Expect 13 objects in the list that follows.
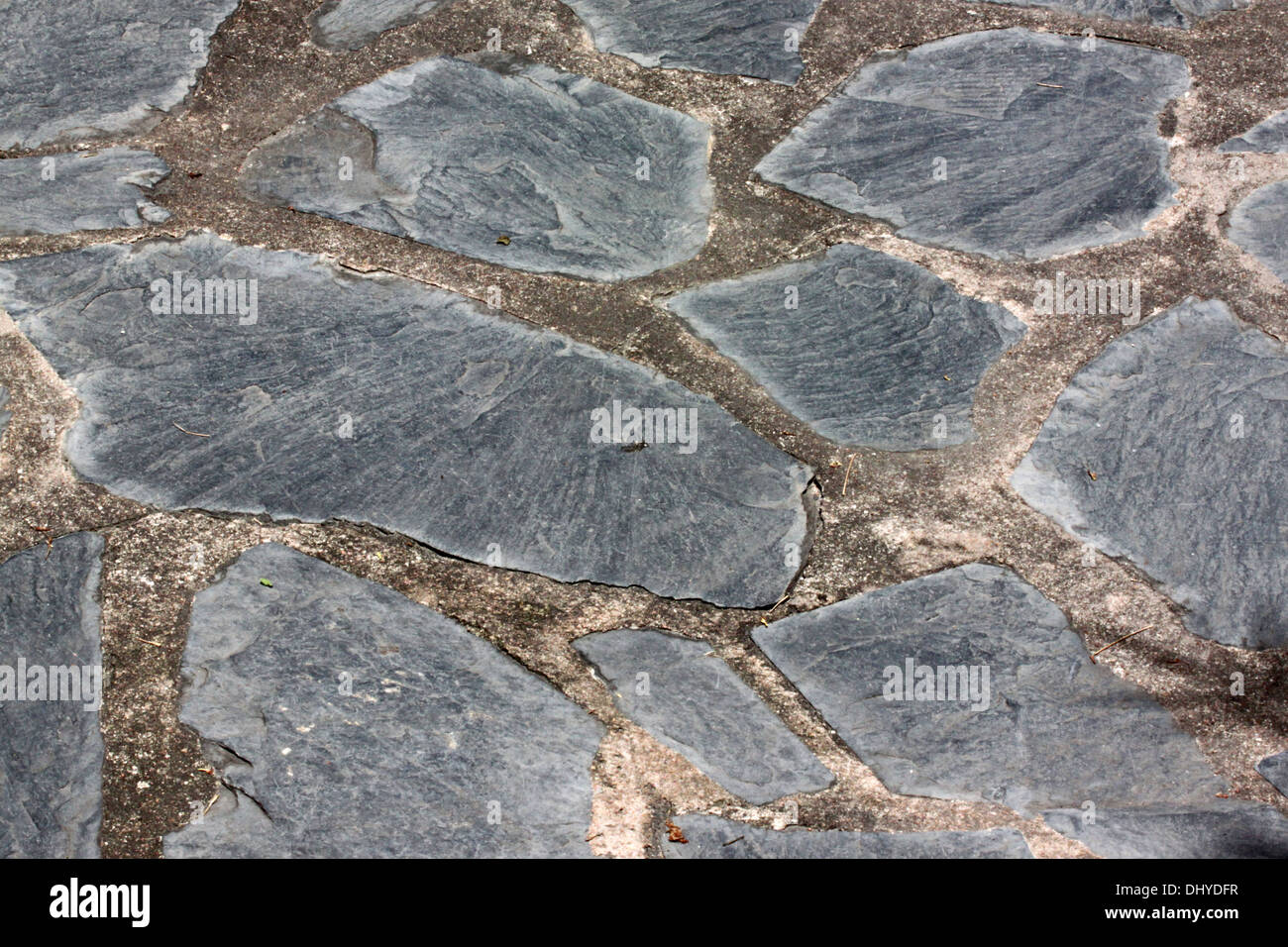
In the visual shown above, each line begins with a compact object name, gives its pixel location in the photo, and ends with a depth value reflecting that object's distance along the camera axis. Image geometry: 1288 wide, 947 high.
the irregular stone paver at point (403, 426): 2.25
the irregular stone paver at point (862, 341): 2.48
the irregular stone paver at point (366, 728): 1.89
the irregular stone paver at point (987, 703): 1.99
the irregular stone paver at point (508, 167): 2.77
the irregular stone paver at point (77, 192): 2.69
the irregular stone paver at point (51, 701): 1.87
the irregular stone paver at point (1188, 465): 2.23
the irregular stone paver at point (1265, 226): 2.75
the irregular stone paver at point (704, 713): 1.99
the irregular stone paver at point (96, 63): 2.93
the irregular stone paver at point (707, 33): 3.20
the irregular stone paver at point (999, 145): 2.85
